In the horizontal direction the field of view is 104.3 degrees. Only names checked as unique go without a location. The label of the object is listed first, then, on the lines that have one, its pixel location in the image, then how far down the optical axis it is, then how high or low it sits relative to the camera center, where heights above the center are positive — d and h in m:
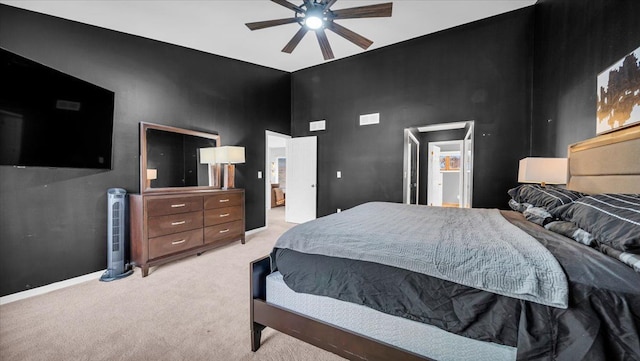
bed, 0.87 -0.47
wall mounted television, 1.86 +0.49
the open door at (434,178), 6.42 +0.00
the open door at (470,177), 3.75 +0.02
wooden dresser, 2.68 -0.59
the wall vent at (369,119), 4.49 +1.08
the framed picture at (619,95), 1.58 +0.59
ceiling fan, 2.29 +1.55
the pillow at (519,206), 2.28 -0.26
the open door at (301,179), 5.13 -0.05
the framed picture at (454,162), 8.09 +0.54
